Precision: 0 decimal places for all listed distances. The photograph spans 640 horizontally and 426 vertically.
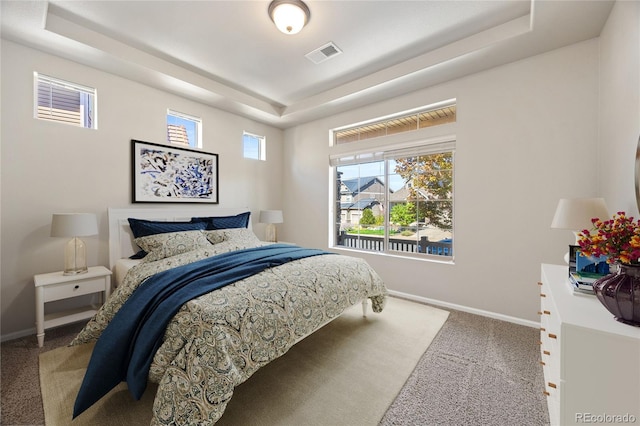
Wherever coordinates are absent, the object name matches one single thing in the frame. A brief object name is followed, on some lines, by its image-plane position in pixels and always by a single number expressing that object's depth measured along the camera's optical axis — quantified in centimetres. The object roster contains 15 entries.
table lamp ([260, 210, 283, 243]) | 425
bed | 132
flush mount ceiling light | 214
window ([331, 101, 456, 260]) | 332
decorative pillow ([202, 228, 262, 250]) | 305
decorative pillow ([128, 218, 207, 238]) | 292
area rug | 154
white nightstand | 226
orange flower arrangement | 105
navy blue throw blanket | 147
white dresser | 98
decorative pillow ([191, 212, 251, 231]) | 353
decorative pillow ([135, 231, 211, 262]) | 257
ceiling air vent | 277
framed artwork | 320
